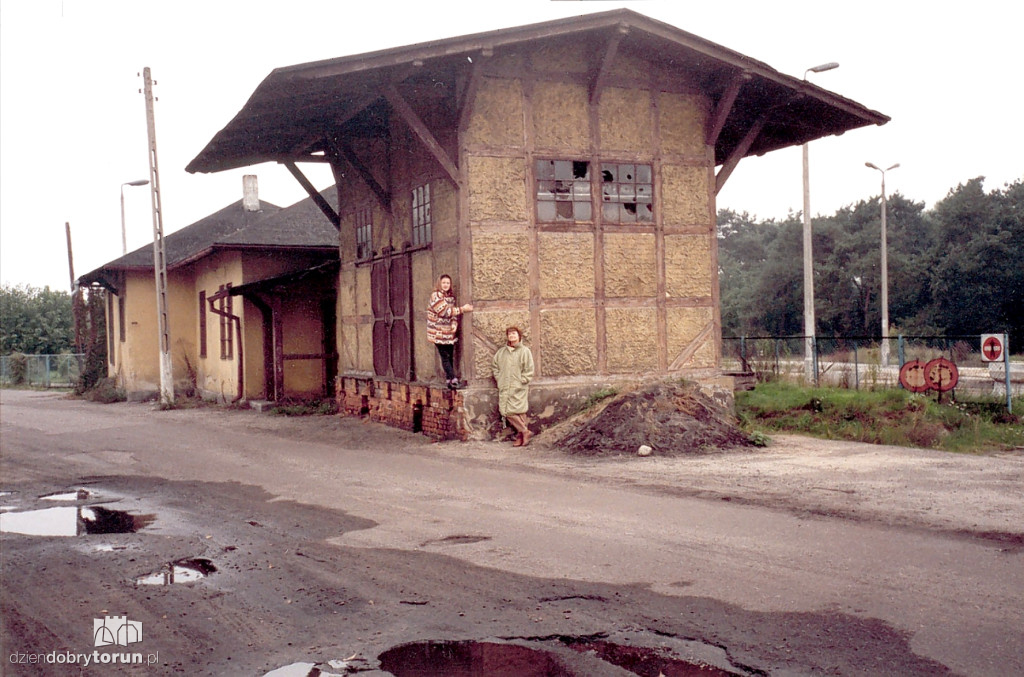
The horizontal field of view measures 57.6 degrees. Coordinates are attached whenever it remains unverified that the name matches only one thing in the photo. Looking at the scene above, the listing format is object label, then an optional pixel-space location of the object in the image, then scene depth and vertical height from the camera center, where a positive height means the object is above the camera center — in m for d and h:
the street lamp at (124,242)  35.98 +3.93
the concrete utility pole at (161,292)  23.19 +1.25
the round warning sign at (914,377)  15.45 -0.92
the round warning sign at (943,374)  15.22 -0.87
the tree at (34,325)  55.44 +1.26
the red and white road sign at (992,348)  14.66 -0.45
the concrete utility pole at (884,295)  32.50 +0.98
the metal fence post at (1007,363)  14.39 -0.69
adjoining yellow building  21.17 +0.75
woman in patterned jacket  13.48 +0.19
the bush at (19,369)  45.38 -1.12
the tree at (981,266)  40.16 +2.40
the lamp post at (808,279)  23.56 +1.18
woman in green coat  13.15 -0.65
